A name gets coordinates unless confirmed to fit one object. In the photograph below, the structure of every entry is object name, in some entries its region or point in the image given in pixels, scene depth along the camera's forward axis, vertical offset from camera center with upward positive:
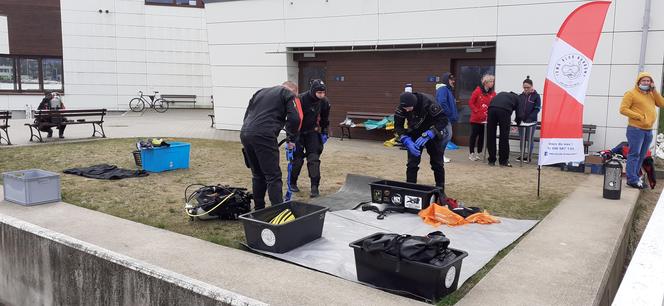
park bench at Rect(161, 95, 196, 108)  24.97 -0.62
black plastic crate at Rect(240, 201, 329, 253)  4.85 -1.29
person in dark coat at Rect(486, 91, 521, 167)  10.15 -0.53
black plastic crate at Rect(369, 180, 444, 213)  6.29 -1.24
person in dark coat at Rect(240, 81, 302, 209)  5.86 -0.48
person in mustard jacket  7.66 -0.34
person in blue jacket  10.30 -0.16
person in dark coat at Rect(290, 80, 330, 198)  7.49 -0.68
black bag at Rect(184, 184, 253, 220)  6.11 -1.33
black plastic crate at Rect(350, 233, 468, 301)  3.81 -1.34
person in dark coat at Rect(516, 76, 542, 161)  10.29 -0.26
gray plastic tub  6.49 -1.25
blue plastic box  9.05 -1.22
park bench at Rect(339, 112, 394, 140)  13.63 -0.77
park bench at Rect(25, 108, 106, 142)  12.79 -0.81
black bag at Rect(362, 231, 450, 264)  3.88 -1.15
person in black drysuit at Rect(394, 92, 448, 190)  7.02 -0.53
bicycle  23.91 -0.81
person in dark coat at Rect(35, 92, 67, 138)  12.96 -0.84
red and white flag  6.92 +0.11
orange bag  5.94 -1.40
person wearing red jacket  10.82 -0.35
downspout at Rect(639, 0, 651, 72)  9.91 +1.03
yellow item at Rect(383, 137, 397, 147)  12.91 -1.29
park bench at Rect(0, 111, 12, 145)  12.24 -0.75
